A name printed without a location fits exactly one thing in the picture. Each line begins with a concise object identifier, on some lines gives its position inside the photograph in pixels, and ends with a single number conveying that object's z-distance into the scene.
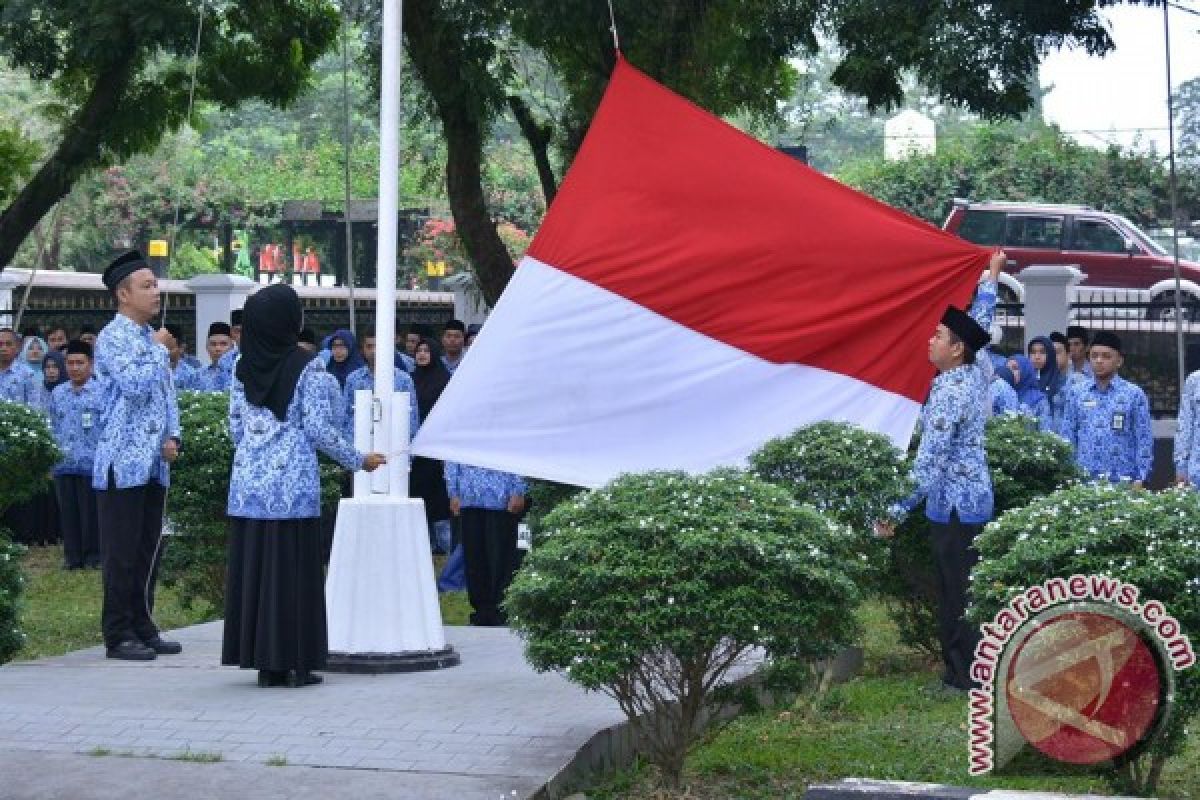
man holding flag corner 9.37
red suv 29.38
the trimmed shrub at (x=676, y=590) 7.02
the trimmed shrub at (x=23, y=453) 11.73
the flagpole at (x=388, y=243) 9.42
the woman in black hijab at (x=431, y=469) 15.78
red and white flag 9.65
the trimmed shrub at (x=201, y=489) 11.52
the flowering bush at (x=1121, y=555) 6.68
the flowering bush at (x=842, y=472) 8.93
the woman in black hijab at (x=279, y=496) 8.95
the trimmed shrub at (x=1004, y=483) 10.01
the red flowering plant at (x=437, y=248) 40.53
